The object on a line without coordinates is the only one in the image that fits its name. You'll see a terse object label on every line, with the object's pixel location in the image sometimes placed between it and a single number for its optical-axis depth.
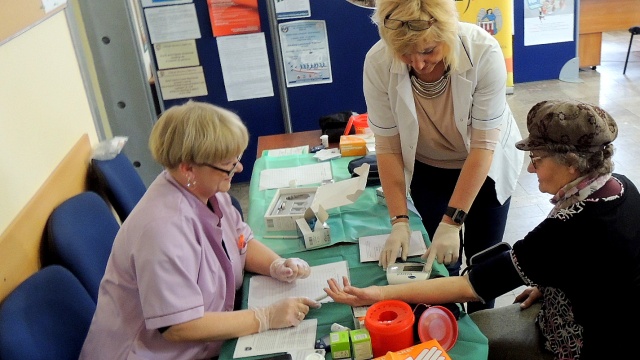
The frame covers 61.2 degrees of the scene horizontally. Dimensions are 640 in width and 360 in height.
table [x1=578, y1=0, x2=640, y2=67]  5.59
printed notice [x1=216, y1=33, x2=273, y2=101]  3.67
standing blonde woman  1.54
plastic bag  2.27
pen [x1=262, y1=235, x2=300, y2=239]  1.82
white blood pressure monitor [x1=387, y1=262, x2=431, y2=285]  1.46
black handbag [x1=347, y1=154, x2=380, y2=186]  2.15
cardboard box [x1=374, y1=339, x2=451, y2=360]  1.15
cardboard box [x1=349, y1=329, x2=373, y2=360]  1.20
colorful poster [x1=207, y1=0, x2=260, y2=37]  3.55
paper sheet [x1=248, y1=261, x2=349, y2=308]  1.50
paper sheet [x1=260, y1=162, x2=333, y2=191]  2.21
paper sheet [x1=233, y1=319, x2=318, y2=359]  1.28
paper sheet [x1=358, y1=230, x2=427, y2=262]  1.62
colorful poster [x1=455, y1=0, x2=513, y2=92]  4.93
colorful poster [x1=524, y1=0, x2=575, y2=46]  5.21
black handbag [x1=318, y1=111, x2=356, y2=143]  2.64
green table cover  1.27
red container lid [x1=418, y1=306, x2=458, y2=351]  1.23
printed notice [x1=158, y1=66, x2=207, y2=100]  3.74
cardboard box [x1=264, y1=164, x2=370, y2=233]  1.80
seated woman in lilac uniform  1.27
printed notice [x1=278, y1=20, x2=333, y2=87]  3.63
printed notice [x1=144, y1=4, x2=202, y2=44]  3.56
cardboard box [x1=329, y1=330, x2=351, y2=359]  1.21
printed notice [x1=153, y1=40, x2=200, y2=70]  3.66
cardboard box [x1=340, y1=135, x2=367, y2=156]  2.41
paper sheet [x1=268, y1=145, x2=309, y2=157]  2.57
